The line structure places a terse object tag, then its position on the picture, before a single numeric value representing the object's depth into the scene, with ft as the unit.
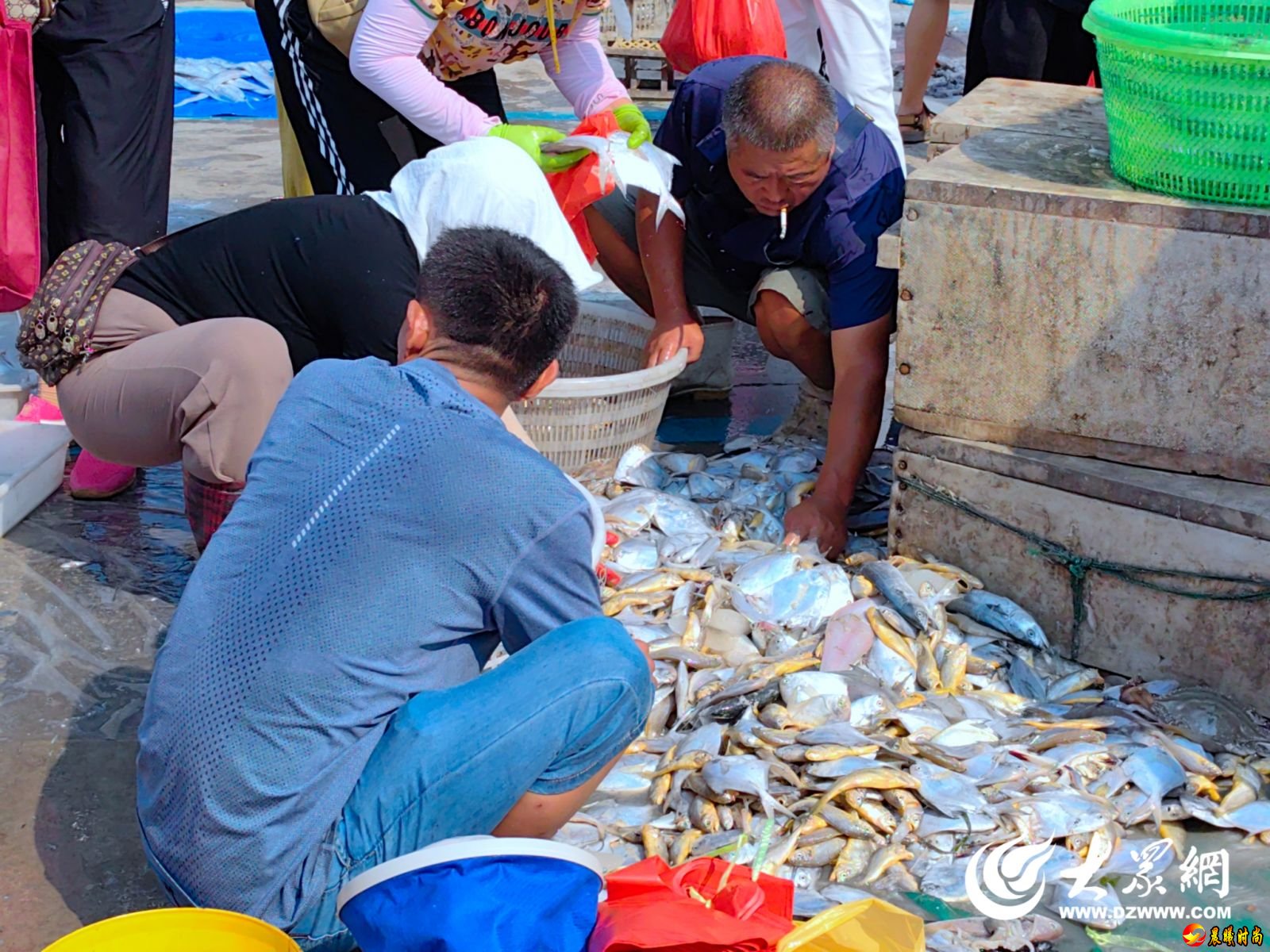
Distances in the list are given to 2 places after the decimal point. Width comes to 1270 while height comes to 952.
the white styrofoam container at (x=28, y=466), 13.08
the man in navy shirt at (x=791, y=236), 12.33
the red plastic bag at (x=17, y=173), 13.21
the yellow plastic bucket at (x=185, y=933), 6.70
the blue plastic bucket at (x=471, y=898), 6.68
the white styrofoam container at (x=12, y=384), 14.65
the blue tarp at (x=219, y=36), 34.83
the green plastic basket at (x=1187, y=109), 9.70
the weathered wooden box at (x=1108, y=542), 10.59
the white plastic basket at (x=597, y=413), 12.95
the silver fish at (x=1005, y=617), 11.43
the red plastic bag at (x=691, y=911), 6.88
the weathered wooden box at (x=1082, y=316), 10.43
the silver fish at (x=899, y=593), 11.41
